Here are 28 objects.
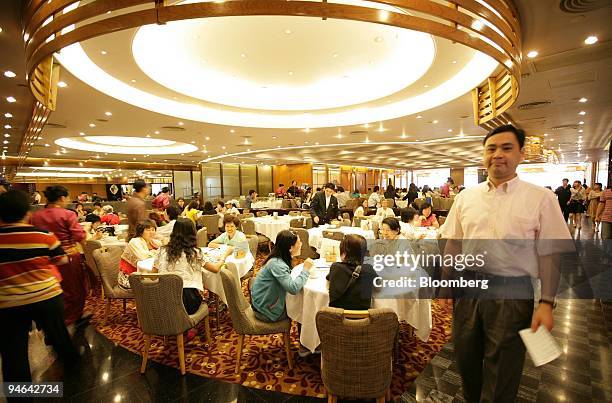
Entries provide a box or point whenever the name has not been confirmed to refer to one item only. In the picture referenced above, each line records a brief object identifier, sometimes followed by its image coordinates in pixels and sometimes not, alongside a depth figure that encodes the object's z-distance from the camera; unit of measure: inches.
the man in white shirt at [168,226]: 181.7
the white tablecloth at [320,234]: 207.7
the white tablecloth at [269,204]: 564.1
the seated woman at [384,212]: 242.9
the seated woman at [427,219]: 203.8
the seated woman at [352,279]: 84.4
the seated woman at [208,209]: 311.4
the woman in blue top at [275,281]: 99.7
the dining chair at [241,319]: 97.8
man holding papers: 55.4
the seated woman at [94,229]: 197.2
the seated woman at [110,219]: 268.8
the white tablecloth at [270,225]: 276.8
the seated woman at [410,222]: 177.3
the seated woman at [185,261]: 112.6
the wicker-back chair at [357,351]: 68.9
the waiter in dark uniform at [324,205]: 254.1
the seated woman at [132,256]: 132.6
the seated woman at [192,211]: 268.4
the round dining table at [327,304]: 99.2
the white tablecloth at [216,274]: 129.5
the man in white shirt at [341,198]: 456.2
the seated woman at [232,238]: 158.9
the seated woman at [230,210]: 294.0
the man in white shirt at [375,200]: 381.1
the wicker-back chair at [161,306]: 96.3
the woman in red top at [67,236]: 122.0
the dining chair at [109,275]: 135.3
